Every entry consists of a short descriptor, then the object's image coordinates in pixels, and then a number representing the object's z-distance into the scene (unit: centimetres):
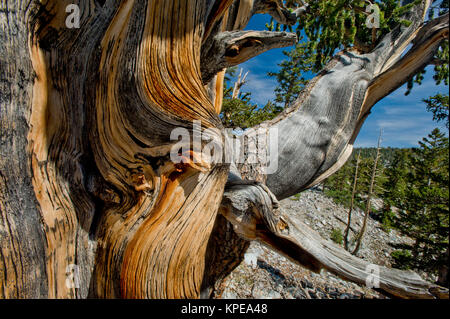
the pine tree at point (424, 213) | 606
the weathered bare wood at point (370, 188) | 924
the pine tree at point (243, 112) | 454
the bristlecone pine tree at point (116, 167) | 81
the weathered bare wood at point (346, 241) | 981
